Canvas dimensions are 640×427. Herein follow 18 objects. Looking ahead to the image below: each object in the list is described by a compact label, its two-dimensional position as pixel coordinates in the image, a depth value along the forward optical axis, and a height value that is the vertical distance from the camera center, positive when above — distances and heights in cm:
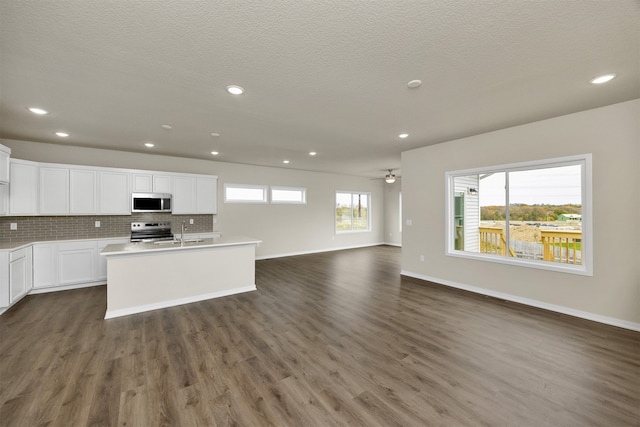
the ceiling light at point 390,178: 744 +104
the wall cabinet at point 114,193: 483 +42
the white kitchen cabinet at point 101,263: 470 -91
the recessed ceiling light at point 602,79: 240 +130
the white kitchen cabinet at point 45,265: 418 -85
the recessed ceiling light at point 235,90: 261 +132
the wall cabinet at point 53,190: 434 +43
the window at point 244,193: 678 +57
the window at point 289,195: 755 +57
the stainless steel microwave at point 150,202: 506 +25
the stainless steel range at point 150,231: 515 -37
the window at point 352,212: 907 +3
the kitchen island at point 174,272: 341 -89
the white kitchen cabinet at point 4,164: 363 +76
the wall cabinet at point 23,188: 407 +45
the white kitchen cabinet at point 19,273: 352 -87
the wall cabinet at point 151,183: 512 +66
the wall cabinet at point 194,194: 559 +46
